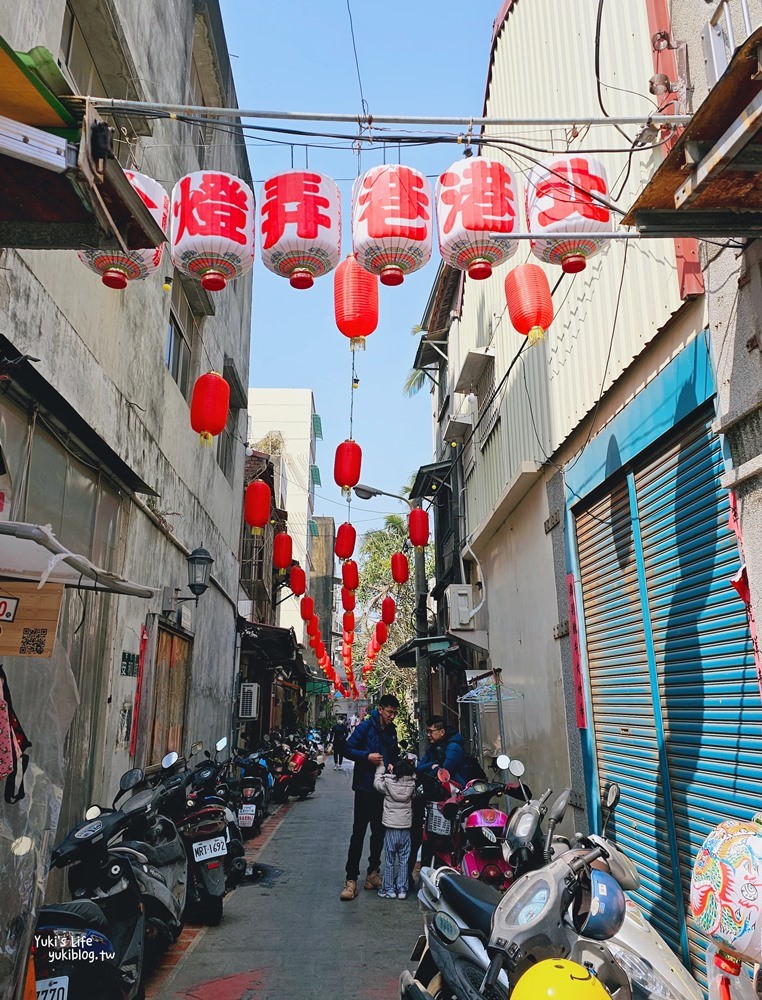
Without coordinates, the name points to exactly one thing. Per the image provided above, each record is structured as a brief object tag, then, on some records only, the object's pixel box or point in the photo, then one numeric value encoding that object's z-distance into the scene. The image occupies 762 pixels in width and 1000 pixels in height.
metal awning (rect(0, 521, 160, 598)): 3.49
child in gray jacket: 7.58
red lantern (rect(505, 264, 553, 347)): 6.88
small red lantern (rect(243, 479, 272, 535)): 13.04
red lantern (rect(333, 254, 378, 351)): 6.22
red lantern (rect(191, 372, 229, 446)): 8.73
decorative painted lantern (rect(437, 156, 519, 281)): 5.18
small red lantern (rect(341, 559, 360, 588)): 18.21
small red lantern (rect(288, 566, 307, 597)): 17.71
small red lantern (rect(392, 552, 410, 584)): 17.38
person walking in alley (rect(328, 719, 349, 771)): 27.58
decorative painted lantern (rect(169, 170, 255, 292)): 5.34
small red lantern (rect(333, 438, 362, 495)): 10.41
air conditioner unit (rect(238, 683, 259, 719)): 17.02
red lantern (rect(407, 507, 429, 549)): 15.46
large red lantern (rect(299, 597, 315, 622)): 22.77
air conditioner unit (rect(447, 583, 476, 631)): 13.30
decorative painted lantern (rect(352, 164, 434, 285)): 5.20
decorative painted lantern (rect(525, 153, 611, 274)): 5.08
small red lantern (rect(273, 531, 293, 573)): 16.41
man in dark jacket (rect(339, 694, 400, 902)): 7.82
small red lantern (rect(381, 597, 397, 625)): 19.67
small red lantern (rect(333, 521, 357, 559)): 15.04
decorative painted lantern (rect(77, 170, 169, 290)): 5.38
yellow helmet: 2.28
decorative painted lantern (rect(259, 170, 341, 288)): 5.27
